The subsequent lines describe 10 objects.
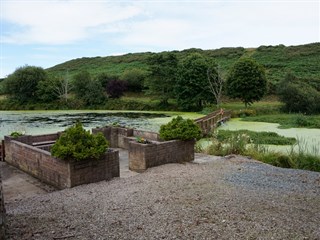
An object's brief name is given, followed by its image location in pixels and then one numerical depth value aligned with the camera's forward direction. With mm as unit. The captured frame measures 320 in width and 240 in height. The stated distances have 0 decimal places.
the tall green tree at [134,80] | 37554
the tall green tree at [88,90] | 32590
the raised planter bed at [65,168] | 4861
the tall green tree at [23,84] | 35011
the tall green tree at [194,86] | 27578
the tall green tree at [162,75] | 30750
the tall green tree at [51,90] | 34261
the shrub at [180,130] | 6671
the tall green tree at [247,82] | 24370
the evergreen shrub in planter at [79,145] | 4791
